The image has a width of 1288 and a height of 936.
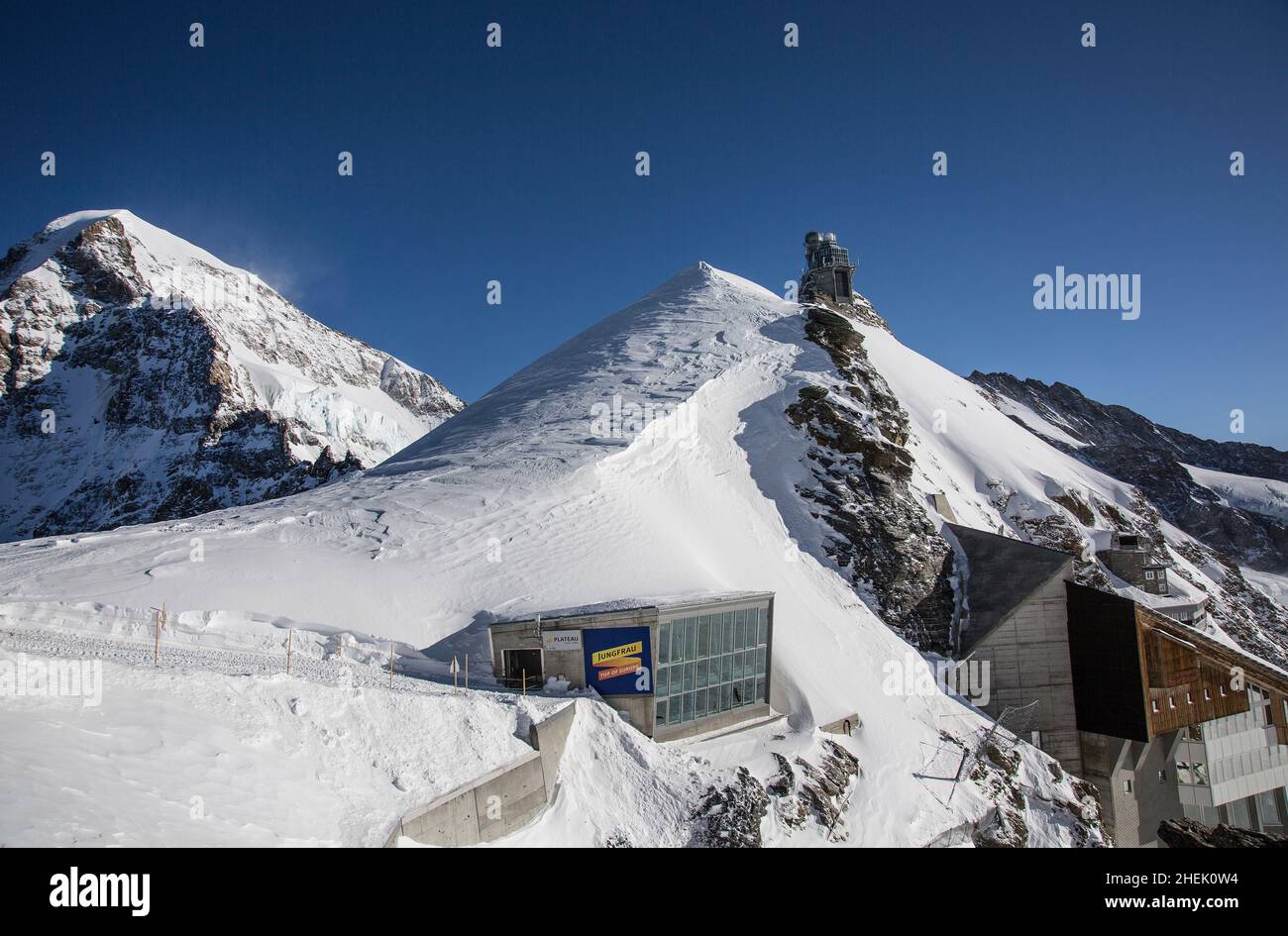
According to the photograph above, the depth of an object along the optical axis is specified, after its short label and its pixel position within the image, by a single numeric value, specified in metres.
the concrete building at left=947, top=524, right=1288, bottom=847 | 34.22
